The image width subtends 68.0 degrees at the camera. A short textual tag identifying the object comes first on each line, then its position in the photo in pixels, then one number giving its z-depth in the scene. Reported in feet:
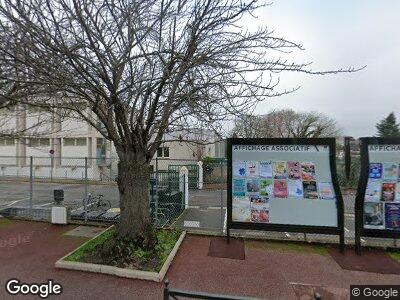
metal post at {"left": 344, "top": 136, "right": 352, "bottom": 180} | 22.85
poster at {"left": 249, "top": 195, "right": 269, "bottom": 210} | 23.75
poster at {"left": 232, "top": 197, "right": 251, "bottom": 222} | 23.93
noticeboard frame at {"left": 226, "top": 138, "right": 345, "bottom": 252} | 22.44
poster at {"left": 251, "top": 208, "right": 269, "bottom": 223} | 23.67
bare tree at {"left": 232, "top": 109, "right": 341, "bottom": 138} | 129.18
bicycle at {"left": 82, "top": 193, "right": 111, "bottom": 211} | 38.47
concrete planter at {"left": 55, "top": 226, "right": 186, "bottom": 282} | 17.35
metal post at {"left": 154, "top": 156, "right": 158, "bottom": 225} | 28.64
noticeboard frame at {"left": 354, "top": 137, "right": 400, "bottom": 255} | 21.95
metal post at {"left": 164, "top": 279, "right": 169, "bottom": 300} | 9.44
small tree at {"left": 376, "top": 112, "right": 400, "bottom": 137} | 167.28
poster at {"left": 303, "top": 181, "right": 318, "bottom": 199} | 23.09
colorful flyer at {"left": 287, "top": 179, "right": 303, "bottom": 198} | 23.34
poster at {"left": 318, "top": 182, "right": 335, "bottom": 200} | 22.82
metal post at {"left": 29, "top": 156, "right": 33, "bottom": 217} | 31.31
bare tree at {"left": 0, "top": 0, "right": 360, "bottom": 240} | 16.11
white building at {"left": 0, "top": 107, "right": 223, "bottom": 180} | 66.54
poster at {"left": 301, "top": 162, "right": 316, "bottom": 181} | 23.17
